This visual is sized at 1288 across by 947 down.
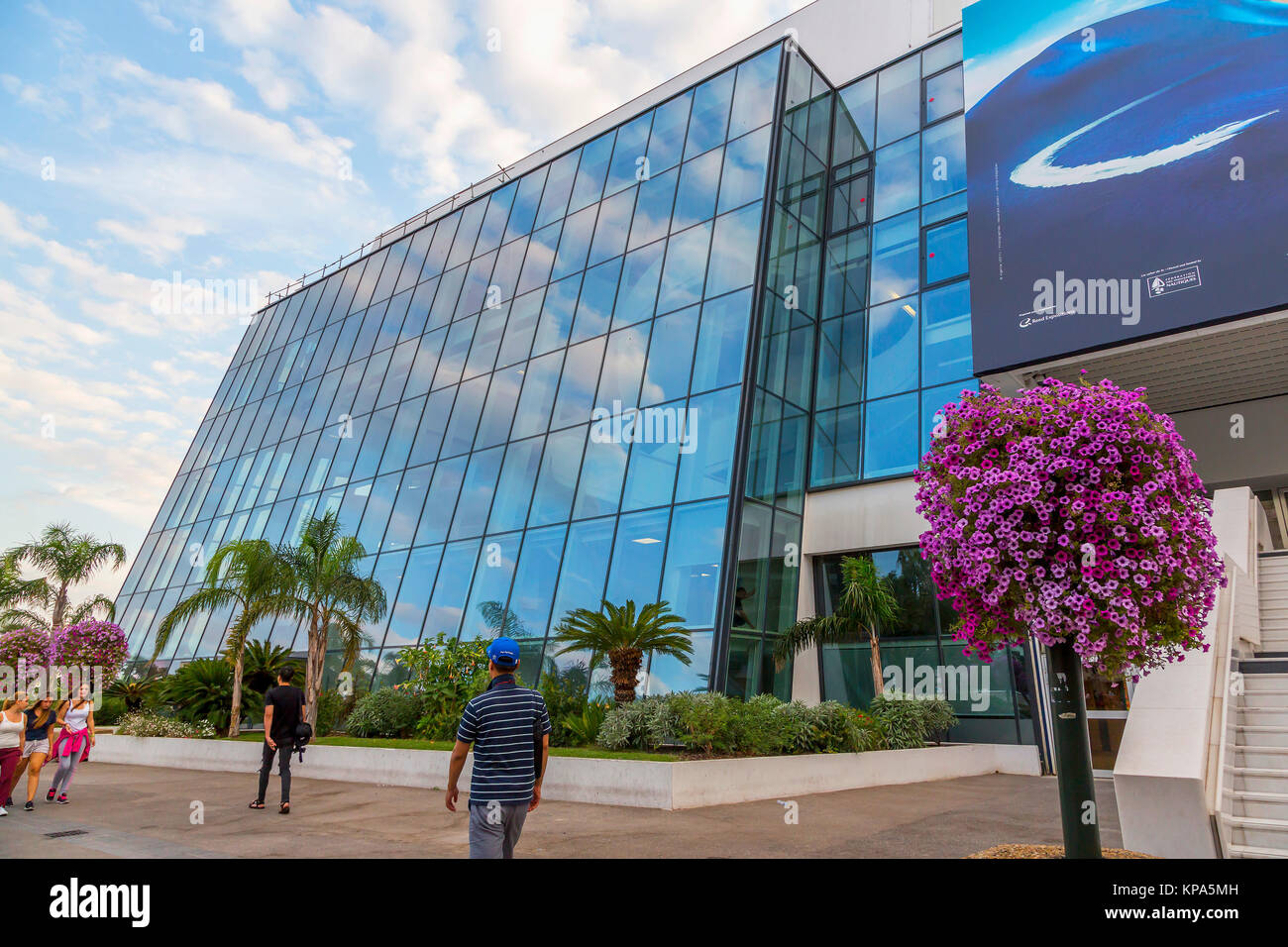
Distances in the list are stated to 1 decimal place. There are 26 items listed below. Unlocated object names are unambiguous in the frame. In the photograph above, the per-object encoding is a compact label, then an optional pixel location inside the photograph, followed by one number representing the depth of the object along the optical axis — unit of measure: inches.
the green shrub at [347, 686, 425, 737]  589.9
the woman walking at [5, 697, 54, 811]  379.2
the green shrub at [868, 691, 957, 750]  559.5
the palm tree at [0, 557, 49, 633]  1211.2
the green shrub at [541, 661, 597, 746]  508.7
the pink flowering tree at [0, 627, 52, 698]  863.7
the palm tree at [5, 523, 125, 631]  1251.8
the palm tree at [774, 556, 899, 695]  624.1
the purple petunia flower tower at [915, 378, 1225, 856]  193.5
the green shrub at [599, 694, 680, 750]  442.6
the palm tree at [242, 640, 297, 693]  734.5
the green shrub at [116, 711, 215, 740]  665.0
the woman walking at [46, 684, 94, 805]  405.1
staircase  244.2
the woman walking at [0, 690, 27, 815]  351.3
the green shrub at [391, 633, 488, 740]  553.9
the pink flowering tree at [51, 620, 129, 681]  887.7
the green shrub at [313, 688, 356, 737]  692.5
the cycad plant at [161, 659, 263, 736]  713.0
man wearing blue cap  176.2
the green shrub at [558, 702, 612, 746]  486.9
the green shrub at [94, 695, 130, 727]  855.7
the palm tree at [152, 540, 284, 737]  659.4
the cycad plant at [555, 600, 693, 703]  500.4
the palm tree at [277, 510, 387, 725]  661.5
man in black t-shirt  386.0
